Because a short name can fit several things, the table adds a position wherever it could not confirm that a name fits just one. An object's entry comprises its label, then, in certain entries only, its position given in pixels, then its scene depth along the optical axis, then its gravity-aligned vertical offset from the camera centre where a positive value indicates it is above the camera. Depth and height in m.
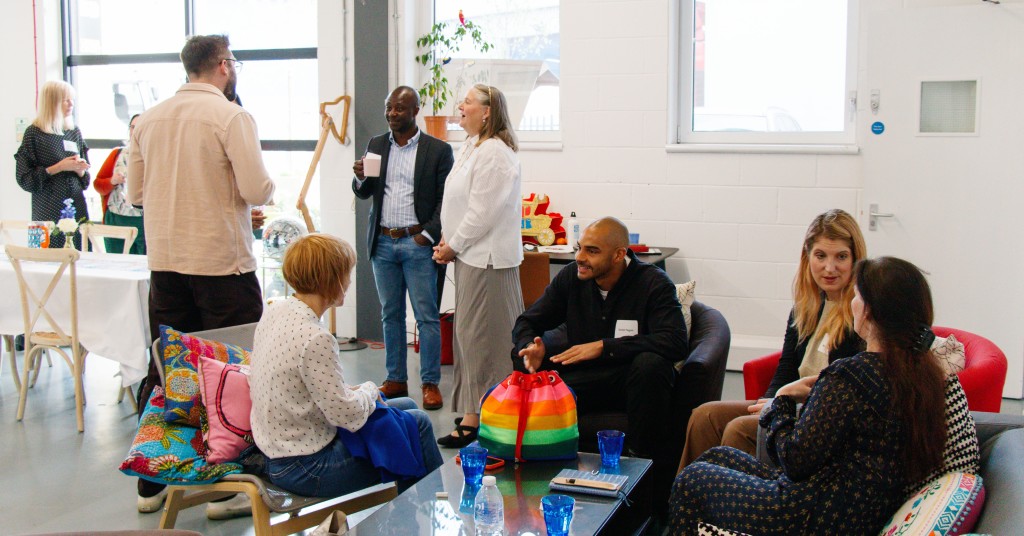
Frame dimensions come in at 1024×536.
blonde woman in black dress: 5.84 +0.15
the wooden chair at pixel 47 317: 4.17 -0.65
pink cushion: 2.58 -0.65
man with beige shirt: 3.19 -0.04
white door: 4.53 +0.09
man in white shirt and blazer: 4.52 -0.17
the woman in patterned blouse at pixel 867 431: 1.93 -0.52
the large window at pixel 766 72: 5.15 +0.66
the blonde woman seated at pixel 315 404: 2.43 -0.60
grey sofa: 1.70 -0.59
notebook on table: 2.34 -0.78
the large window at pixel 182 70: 6.79 +0.93
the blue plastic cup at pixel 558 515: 2.02 -0.73
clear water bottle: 2.09 -0.75
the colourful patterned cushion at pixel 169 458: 2.49 -0.76
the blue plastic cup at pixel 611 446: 2.53 -0.72
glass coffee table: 2.16 -0.80
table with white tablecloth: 4.18 -0.60
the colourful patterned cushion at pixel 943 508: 1.80 -0.65
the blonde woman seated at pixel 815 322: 2.77 -0.42
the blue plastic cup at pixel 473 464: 2.33 -0.71
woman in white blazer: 3.94 -0.25
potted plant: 5.96 +0.86
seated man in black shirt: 3.04 -0.54
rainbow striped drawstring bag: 2.56 -0.67
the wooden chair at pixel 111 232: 5.50 -0.30
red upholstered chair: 2.59 -0.53
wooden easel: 5.95 +0.31
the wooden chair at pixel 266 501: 2.44 -0.90
